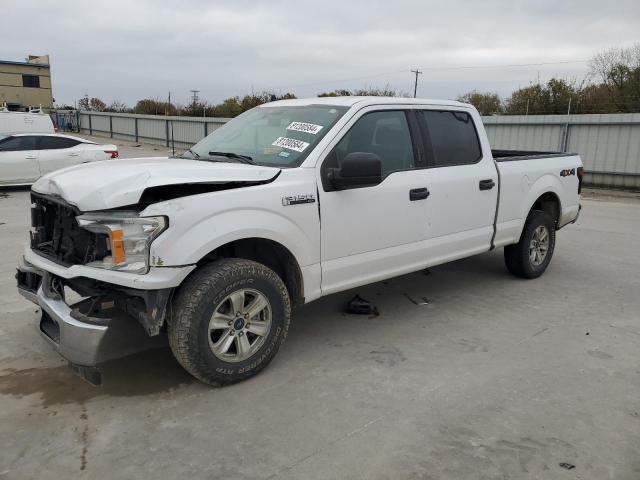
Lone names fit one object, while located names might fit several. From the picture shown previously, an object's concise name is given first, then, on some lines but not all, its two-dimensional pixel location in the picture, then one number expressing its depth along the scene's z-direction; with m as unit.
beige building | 50.91
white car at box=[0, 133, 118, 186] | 13.01
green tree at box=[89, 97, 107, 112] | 52.66
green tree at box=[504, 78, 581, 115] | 31.81
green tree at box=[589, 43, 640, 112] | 25.27
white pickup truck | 3.26
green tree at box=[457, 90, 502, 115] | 39.66
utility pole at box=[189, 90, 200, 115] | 40.69
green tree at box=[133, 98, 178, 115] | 42.44
